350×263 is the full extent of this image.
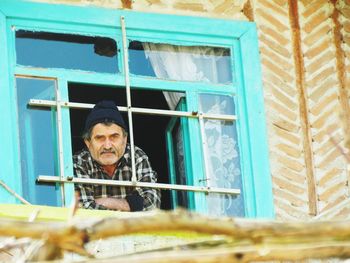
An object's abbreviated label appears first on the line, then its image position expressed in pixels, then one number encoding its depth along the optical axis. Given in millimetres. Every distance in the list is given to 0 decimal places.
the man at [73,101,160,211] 13205
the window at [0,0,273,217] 13290
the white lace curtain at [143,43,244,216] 13801
